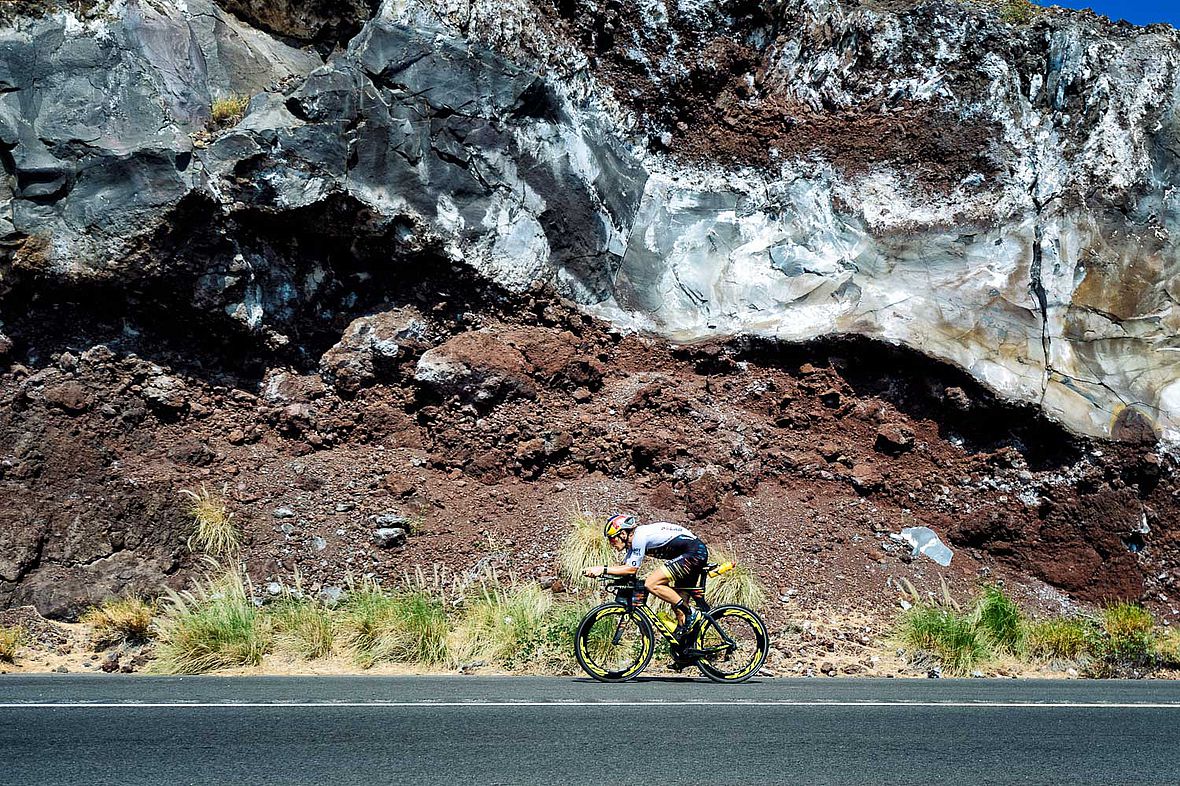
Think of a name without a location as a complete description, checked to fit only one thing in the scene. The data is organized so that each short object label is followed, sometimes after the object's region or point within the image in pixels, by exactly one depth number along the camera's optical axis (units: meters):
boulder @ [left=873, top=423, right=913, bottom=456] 13.73
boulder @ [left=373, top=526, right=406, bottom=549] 11.96
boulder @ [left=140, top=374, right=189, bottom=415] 12.98
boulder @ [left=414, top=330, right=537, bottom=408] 13.56
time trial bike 8.29
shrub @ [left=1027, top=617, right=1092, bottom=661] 10.54
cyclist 8.07
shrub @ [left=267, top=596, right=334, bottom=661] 9.68
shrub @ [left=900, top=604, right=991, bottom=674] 10.06
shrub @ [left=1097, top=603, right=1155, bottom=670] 10.33
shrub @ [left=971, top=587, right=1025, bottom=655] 10.53
